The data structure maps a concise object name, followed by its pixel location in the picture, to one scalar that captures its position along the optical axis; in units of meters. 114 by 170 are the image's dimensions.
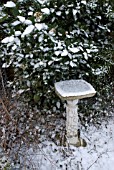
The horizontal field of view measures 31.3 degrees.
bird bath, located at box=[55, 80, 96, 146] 1.90
